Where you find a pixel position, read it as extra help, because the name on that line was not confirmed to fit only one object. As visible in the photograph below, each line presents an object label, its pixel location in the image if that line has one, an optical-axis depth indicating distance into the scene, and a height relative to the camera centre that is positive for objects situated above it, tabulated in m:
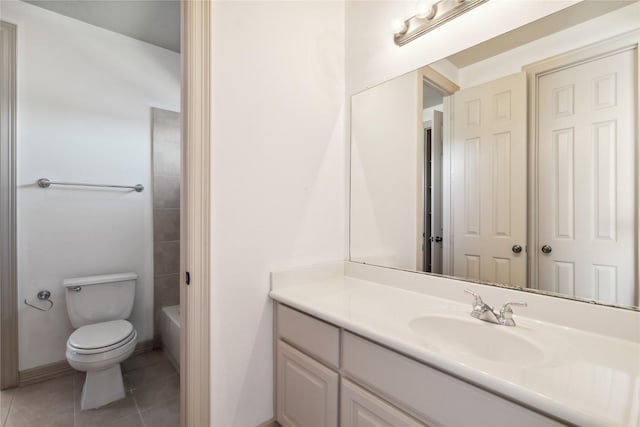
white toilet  1.65 -0.74
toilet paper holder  1.91 -0.55
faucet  0.97 -0.34
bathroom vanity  0.62 -0.38
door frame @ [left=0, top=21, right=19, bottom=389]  1.77 +0.00
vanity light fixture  1.21 +0.87
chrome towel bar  1.91 +0.21
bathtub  2.02 -0.87
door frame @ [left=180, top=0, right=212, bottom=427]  1.17 +0.02
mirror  0.88 +0.20
